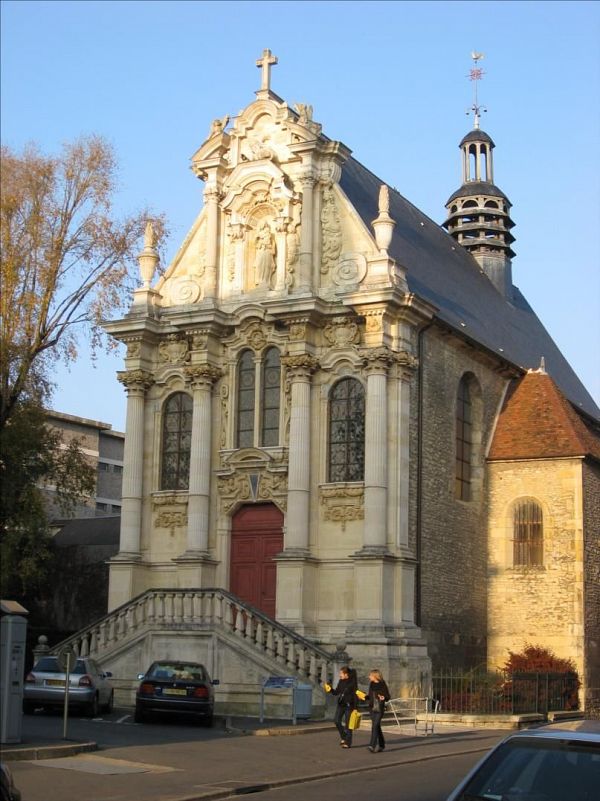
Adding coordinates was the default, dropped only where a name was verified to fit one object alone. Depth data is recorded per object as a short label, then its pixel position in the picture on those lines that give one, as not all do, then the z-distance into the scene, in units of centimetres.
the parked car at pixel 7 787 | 912
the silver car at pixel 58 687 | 2294
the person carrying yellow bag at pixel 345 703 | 1955
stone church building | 2853
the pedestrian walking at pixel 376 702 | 1900
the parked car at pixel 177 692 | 2238
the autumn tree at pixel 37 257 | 3244
